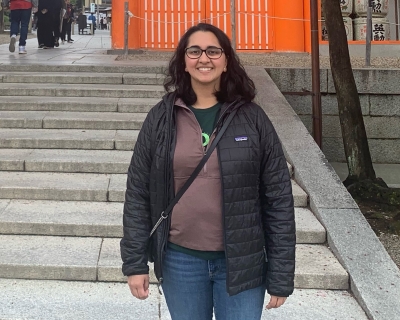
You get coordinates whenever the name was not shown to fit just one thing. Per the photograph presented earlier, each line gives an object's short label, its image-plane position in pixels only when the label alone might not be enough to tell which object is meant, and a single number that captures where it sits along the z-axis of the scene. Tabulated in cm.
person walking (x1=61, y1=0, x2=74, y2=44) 1618
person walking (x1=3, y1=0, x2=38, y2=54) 1039
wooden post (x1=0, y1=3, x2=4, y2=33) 2873
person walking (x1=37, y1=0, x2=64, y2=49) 1226
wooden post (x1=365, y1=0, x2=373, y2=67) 838
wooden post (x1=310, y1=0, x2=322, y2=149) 637
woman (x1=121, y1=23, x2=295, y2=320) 188
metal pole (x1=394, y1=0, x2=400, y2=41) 1315
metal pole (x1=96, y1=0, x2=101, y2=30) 4042
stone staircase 364
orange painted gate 1105
